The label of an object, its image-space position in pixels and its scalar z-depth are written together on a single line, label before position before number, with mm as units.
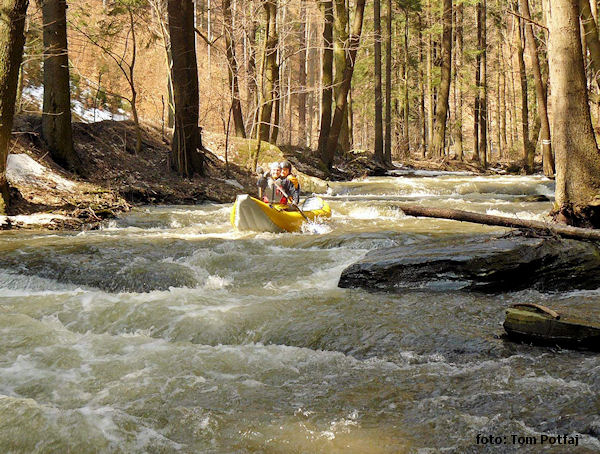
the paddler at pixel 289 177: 11559
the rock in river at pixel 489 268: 6277
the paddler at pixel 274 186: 11539
